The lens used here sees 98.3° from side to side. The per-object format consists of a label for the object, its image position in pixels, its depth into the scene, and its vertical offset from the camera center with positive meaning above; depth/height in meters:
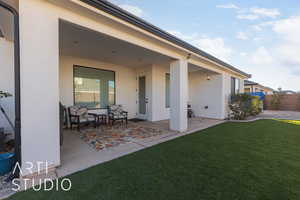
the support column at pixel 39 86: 1.81 +0.19
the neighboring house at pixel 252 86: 13.67 +1.32
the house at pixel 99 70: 1.88 +0.96
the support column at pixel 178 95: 4.27 +0.12
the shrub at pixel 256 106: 7.85 -0.47
